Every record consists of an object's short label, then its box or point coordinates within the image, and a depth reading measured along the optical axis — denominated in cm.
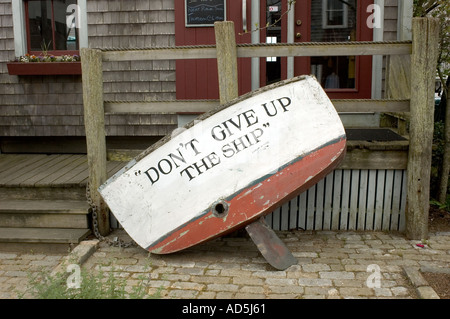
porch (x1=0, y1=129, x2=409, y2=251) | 409
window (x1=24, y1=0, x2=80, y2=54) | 611
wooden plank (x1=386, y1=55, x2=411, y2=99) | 493
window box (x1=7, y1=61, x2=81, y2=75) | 590
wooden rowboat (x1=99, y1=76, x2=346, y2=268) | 345
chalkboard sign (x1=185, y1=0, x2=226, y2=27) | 577
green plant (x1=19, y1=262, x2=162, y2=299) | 263
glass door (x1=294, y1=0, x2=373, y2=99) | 578
